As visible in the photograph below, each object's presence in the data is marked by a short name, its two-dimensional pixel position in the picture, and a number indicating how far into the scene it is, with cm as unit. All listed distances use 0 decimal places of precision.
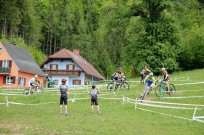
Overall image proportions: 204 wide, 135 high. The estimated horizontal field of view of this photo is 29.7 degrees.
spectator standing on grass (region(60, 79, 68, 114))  2078
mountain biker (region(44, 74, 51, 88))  4627
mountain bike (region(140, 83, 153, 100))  2512
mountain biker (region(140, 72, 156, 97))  2550
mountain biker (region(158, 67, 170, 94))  2814
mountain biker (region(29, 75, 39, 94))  3388
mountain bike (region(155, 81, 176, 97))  2791
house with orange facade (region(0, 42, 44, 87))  6147
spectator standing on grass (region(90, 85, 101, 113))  2153
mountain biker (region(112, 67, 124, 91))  3133
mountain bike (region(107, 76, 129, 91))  3197
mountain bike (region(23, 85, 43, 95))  3403
